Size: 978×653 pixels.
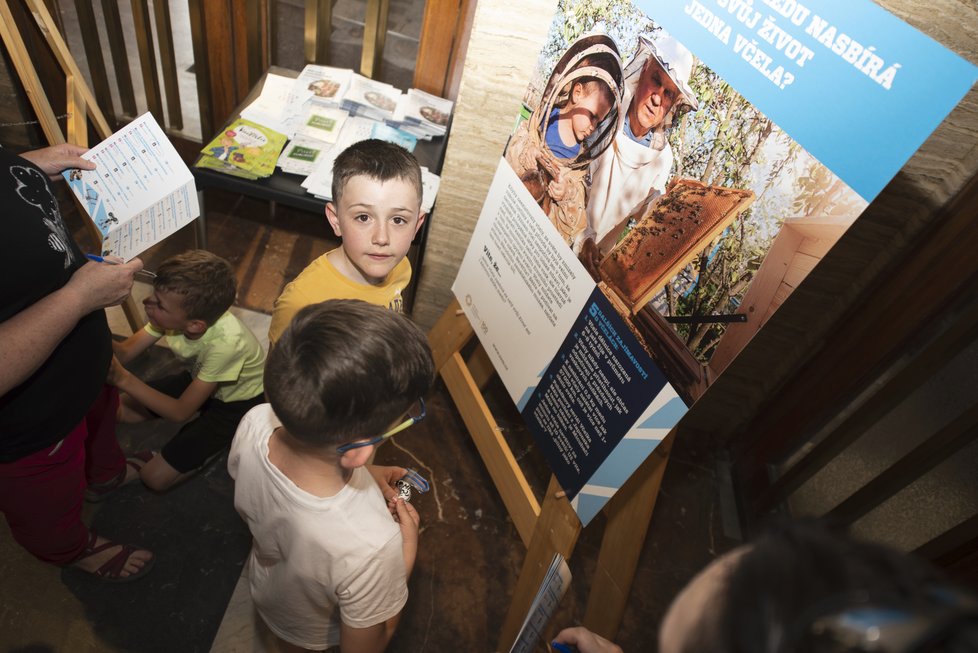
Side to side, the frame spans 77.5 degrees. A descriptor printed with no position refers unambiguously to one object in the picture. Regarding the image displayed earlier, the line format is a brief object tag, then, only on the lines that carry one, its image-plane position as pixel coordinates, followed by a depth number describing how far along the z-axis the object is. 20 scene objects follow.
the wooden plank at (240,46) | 3.28
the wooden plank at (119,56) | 3.28
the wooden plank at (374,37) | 3.17
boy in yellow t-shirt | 1.75
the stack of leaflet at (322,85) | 3.15
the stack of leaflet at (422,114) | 3.08
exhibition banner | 1.04
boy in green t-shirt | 2.06
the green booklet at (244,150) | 2.73
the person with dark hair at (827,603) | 0.41
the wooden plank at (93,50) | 3.25
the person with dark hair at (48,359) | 1.36
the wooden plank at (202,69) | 3.24
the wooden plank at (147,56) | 3.30
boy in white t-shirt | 1.12
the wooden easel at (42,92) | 2.06
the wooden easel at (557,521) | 1.85
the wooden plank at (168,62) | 3.30
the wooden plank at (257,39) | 3.32
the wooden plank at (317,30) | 3.29
